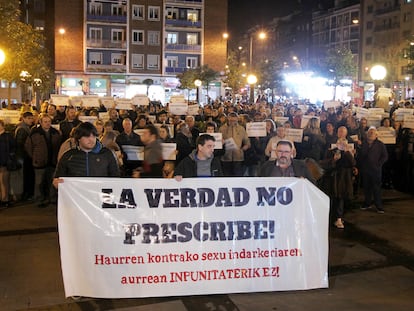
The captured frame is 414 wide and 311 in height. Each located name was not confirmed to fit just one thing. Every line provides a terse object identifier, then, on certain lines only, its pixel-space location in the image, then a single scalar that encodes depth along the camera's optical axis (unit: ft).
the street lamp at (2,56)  51.10
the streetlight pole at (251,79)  95.25
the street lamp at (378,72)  64.44
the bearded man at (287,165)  23.08
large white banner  19.75
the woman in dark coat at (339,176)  33.04
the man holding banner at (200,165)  23.24
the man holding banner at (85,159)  22.27
